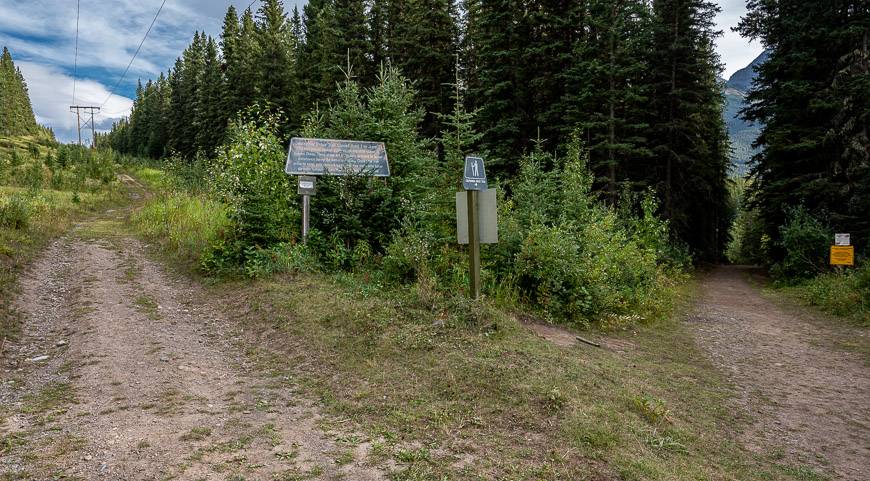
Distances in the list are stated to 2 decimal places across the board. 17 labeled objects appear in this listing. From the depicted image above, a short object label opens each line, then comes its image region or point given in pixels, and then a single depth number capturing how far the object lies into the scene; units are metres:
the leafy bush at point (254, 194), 10.95
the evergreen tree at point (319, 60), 29.30
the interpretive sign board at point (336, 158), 10.90
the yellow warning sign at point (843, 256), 15.35
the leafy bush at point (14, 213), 12.42
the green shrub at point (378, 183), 10.99
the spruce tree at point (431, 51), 26.34
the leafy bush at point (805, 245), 17.84
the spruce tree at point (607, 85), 19.81
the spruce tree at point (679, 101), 23.42
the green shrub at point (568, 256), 9.58
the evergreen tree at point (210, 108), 43.00
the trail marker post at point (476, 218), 7.63
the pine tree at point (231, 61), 40.16
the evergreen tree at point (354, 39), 29.11
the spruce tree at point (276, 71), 36.03
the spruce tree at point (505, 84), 21.41
